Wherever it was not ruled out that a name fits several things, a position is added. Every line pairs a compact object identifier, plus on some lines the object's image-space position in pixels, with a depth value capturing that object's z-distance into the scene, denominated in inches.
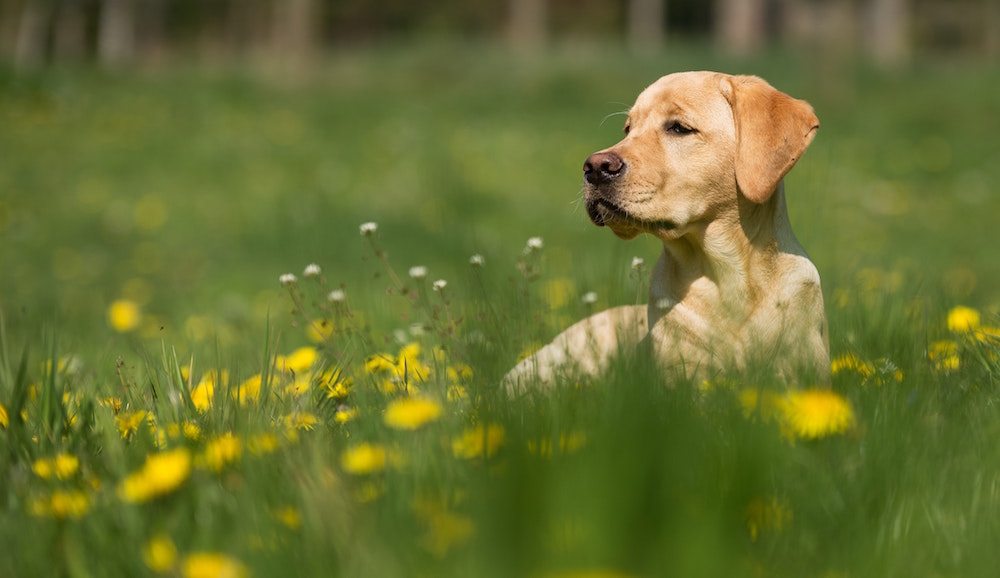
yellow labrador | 117.6
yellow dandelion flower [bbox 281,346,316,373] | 117.0
